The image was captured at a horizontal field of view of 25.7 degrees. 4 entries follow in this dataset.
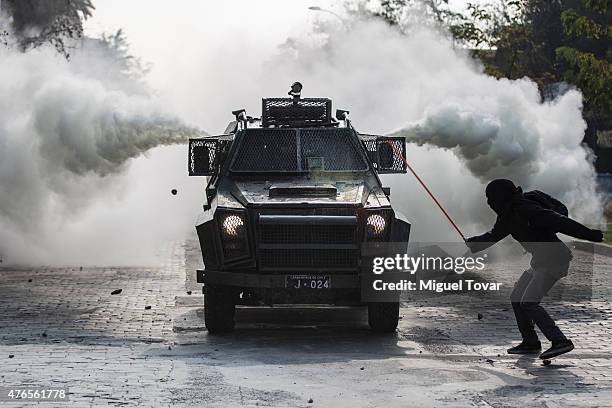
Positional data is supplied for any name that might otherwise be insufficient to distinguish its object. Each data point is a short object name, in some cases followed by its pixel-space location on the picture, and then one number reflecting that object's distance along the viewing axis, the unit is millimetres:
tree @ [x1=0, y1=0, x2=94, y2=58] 45312
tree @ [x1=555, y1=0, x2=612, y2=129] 25031
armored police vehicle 12586
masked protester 11148
